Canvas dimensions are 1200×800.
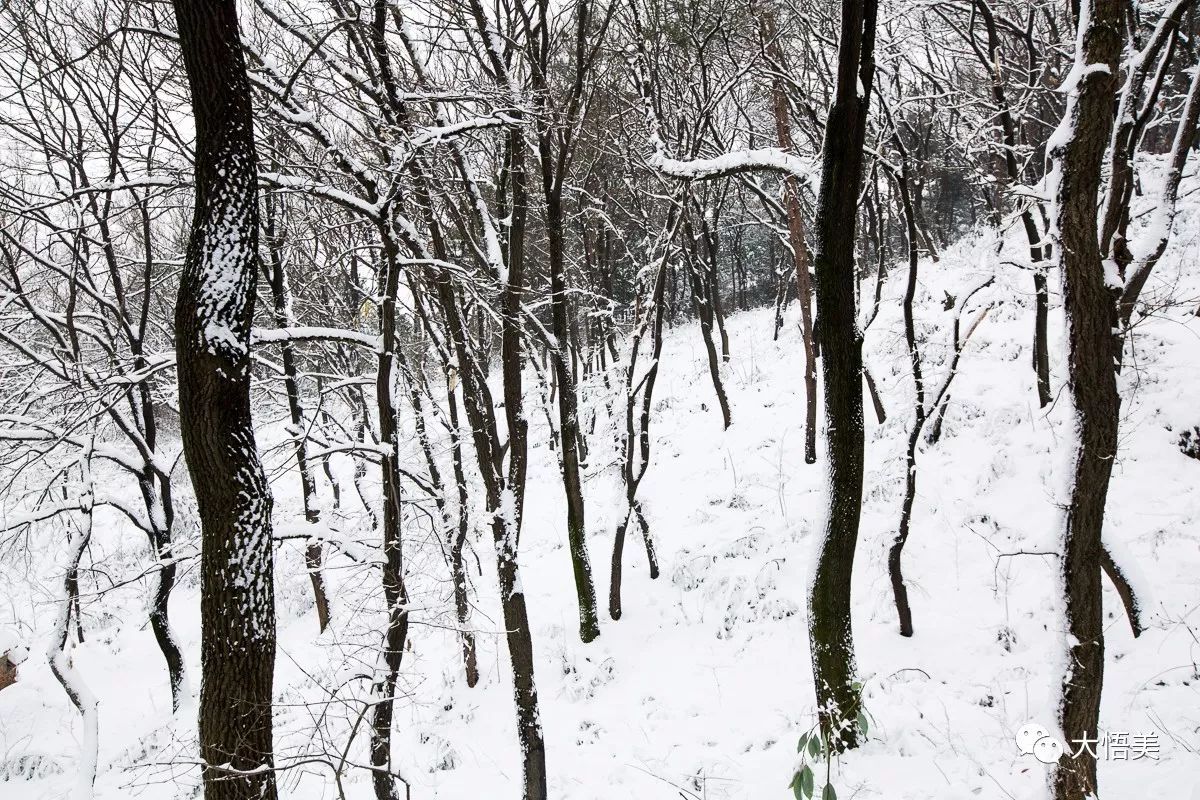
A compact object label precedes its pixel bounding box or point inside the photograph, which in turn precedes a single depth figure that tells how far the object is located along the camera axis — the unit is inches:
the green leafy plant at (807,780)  80.7
